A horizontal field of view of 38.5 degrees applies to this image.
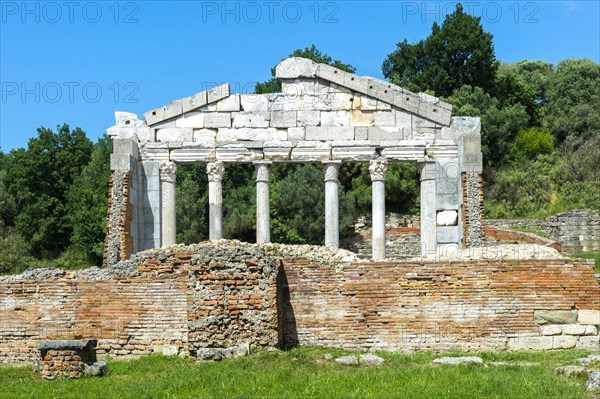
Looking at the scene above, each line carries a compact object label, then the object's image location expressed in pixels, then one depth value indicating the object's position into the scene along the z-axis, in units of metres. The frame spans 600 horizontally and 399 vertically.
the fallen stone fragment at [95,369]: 15.18
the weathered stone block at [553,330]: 17.62
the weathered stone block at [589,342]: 17.67
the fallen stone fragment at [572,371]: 13.77
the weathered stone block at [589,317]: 17.70
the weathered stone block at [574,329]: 17.64
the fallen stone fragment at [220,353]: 16.27
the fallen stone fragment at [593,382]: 12.50
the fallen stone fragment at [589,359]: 15.08
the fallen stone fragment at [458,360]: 15.41
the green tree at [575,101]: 54.53
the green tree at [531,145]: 51.78
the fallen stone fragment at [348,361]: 15.69
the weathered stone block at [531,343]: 17.64
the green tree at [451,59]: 54.62
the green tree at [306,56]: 51.55
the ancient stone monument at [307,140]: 30.05
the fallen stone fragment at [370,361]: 15.69
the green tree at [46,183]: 51.44
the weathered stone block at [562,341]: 17.62
